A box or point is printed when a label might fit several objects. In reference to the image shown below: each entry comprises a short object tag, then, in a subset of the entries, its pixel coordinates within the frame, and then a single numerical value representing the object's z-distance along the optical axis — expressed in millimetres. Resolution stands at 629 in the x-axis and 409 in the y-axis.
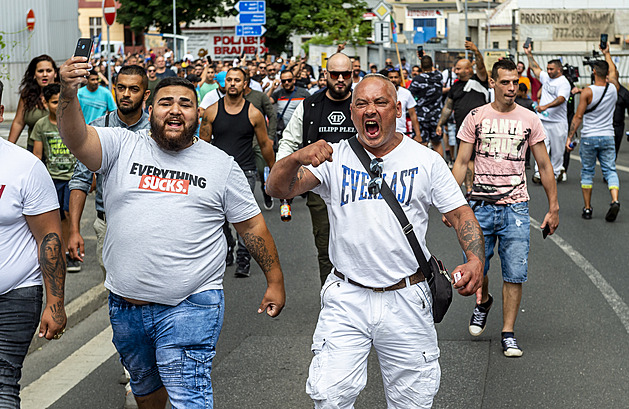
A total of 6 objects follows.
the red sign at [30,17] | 21456
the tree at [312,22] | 35969
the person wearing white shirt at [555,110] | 15875
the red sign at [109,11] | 15297
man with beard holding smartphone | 4453
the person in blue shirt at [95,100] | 10398
